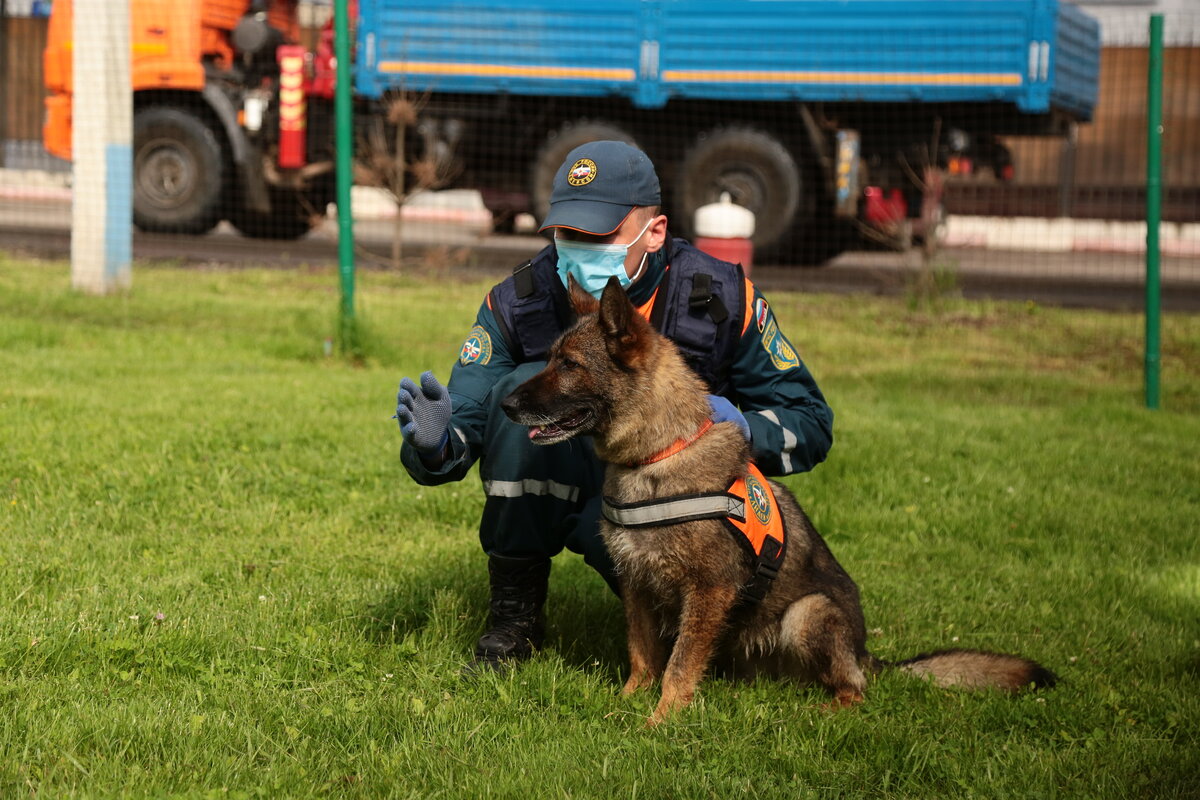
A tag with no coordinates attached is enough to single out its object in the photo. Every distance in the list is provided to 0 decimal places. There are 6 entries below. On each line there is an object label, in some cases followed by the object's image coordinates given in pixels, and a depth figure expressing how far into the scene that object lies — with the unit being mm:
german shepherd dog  3457
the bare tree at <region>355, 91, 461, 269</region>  13859
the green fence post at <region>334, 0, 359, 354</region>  8234
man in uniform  3703
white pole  10445
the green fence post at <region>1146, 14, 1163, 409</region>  7863
